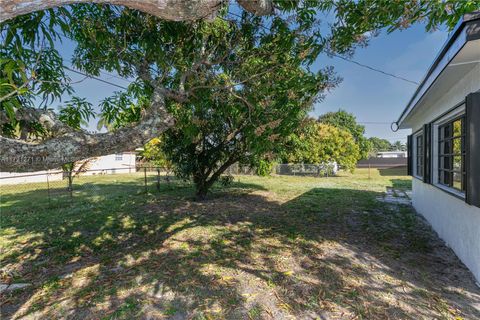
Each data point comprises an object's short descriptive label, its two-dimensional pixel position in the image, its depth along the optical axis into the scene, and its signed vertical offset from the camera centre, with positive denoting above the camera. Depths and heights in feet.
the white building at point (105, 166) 52.37 -1.60
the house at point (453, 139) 9.24 +0.91
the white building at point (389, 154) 188.07 +2.19
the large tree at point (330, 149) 64.08 +2.17
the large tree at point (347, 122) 123.34 +17.40
